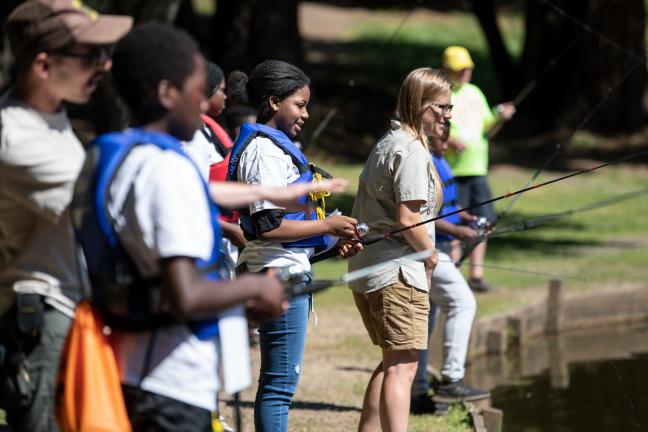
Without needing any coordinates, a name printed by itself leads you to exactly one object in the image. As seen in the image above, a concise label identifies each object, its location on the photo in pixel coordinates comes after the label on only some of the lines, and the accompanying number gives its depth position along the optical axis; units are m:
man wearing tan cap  6.78
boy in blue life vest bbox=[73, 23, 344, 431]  6.06
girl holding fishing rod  9.66
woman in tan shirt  10.33
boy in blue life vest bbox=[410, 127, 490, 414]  13.48
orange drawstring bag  6.19
